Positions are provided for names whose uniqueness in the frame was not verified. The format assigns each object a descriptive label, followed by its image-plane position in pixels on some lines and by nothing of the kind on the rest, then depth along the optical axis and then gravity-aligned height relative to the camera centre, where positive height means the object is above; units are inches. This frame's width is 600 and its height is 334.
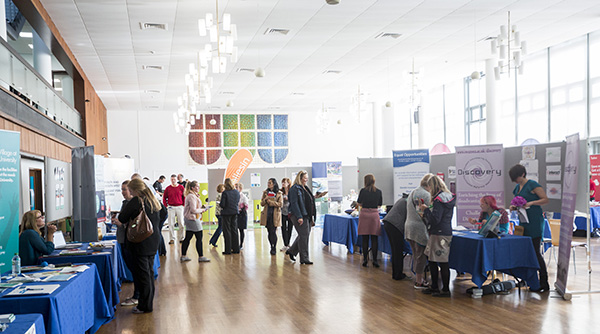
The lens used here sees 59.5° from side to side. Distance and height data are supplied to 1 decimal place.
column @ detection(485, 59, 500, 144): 470.0 +45.5
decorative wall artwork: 768.3 +34.5
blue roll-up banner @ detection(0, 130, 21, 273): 163.0 -10.2
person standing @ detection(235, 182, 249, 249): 390.9 -42.3
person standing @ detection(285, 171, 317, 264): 310.3 -30.6
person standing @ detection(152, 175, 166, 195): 542.0 -26.6
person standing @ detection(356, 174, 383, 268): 297.1 -33.6
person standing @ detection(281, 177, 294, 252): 370.0 -42.6
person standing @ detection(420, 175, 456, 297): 221.5 -31.3
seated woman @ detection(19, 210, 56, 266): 191.5 -28.1
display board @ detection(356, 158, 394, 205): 367.2 -9.5
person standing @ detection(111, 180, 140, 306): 228.4 -41.0
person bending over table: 263.1 -37.6
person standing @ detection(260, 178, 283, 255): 371.2 -34.9
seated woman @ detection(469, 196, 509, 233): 229.8 -26.1
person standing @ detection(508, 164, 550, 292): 229.0 -26.9
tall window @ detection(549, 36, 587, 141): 423.8 +55.2
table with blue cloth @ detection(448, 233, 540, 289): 222.8 -43.8
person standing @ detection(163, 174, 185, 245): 444.5 -30.4
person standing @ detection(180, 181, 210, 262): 334.6 -37.0
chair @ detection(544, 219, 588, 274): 283.6 -42.0
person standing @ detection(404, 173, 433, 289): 233.6 -32.5
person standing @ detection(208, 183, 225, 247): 389.8 -45.4
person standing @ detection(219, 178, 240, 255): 361.1 -39.0
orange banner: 478.3 -4.5
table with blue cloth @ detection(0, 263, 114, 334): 131.0 -39.3
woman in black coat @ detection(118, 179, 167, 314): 199.2 -32.4
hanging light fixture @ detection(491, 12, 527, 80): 315.0 +66.5
